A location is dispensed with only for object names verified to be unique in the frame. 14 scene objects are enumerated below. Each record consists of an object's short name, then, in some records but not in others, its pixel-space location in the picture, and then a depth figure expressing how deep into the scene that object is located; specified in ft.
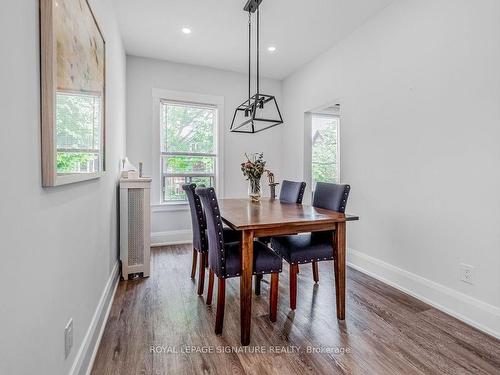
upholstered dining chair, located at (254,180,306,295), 9.89
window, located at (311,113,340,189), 16.21
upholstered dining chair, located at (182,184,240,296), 7.98
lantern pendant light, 8.75
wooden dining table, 5.90
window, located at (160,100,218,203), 14.14
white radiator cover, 9.45
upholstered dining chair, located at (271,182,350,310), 7.09
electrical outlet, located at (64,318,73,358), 4.15
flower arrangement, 9.57
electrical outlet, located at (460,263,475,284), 7.06
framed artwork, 3.42
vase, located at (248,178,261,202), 9.96
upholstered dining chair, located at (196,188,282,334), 6.07
